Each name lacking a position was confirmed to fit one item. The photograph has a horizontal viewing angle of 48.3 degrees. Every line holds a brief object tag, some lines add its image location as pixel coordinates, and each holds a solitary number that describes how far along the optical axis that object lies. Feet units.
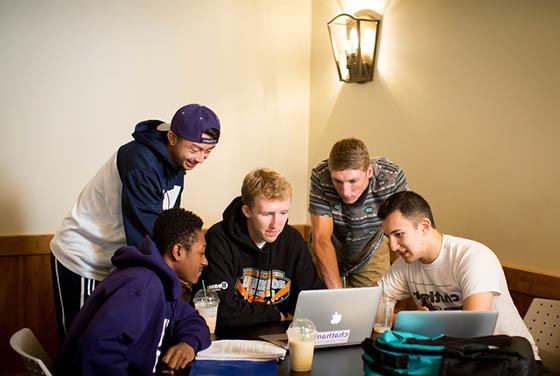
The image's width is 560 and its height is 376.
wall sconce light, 12.28
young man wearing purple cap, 7.57
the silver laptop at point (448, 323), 5.74
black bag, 4.70
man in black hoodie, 7.97
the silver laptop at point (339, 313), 6.29
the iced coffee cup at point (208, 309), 7.18
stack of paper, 6.15
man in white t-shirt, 6.95
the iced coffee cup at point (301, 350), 5.91
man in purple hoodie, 5.39
